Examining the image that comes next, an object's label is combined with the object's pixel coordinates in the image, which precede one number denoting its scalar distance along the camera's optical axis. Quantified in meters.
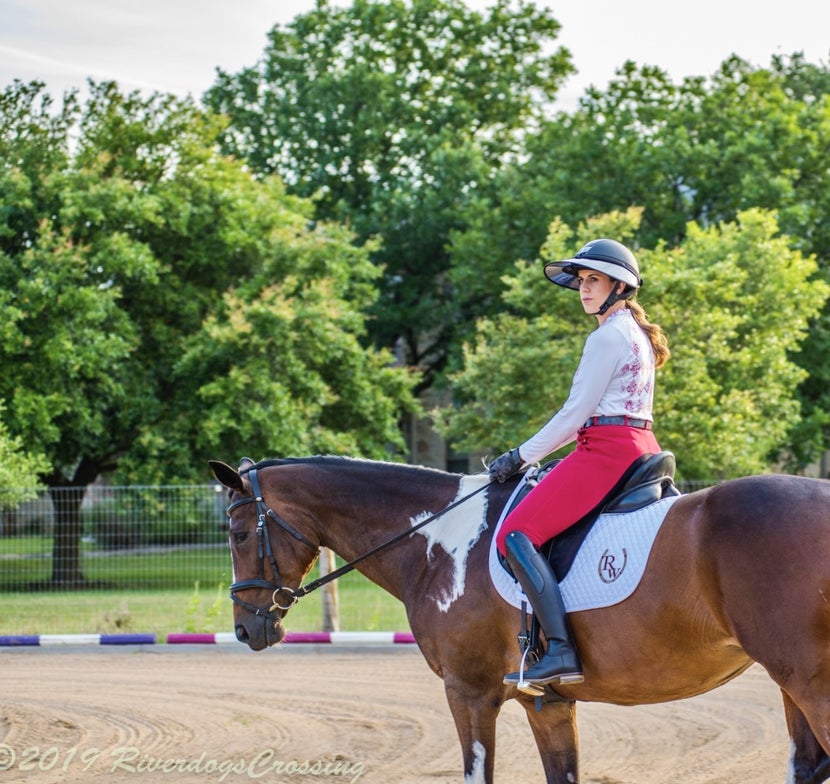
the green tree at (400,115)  34.84
